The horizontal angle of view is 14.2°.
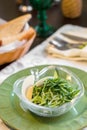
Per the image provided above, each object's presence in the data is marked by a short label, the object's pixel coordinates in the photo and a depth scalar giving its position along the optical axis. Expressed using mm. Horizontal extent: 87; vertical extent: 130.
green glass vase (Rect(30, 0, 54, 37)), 1084
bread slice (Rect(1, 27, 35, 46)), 919
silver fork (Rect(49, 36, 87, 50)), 953
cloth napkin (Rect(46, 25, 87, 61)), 914
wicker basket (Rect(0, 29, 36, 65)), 897
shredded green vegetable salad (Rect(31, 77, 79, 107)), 692
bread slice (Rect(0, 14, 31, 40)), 973
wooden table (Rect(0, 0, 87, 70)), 1184
